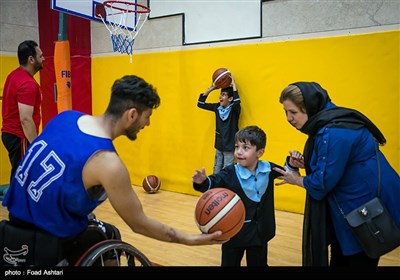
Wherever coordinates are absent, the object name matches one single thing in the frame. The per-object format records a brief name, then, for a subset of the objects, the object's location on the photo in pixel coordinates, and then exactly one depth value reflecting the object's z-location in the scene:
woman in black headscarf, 2.08
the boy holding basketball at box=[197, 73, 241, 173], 5.35
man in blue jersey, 1.71
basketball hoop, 5.44
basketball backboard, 4.86
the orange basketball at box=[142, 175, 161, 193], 6.11
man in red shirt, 4.07
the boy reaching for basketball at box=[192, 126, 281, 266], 2.59
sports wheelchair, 1.76
